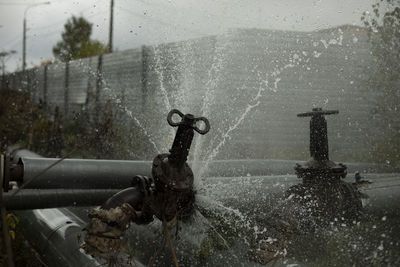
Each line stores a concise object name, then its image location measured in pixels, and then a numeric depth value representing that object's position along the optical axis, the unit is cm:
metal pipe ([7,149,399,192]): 256
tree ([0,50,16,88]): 793
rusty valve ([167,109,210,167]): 191
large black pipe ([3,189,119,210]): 293
